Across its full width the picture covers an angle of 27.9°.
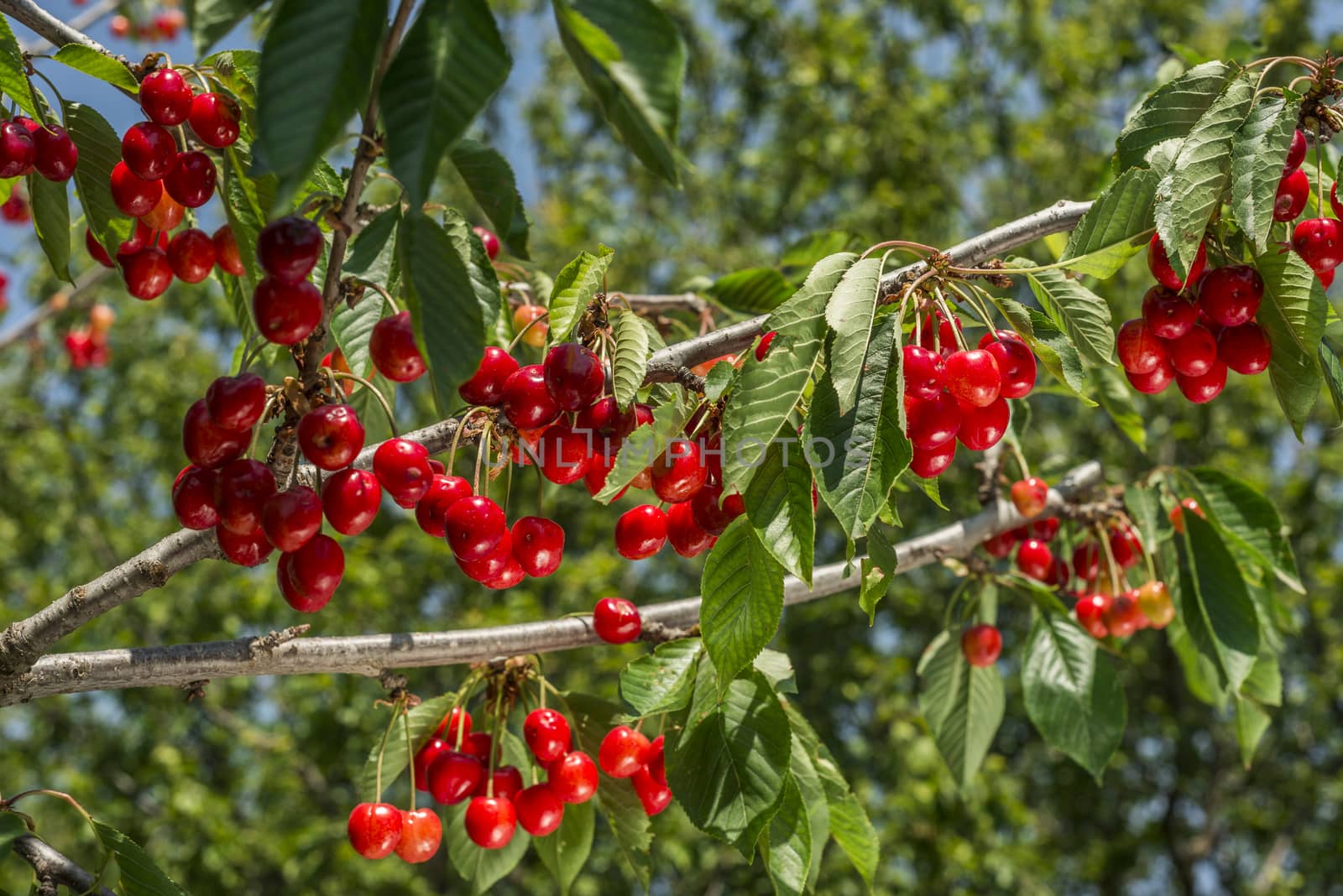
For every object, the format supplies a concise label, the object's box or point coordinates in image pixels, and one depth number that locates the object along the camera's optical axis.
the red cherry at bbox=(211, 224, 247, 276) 1.11
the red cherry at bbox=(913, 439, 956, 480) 1.02
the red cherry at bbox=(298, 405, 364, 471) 0.98
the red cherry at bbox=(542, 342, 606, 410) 1.02
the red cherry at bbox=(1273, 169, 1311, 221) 1.10
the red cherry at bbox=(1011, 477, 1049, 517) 1.37
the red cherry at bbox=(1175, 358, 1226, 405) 1.09
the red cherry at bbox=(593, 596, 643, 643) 1.17
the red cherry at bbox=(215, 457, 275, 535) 0.99
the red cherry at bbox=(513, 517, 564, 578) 1.09
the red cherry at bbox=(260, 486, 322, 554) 0.99
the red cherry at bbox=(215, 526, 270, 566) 1.00
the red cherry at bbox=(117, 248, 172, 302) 1.14
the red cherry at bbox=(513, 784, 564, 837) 1.20
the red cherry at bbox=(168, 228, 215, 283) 1.11
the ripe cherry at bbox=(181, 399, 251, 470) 0.99
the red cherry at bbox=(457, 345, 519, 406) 1.04
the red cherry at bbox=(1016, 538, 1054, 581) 1.46
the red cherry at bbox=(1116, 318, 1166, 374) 1.08
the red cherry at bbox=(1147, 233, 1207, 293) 1.06
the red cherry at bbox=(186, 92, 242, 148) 1.09
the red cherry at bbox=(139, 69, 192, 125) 1.08
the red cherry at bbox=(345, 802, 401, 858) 1.17
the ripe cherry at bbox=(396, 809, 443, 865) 1.20
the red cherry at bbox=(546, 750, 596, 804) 1.19
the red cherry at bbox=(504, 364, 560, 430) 1.03
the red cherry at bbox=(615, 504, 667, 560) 1.09
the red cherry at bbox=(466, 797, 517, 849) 1.19
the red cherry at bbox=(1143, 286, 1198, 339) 1.07
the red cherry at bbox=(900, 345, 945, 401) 1.01
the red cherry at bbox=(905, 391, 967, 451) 1.02
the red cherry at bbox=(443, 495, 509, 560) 1.05
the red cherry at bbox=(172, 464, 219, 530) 1.00
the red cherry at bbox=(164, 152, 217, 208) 1.09
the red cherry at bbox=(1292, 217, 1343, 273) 1.06
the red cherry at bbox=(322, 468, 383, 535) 1.01
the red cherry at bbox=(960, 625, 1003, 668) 1.41
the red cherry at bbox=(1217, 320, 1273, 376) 1.07
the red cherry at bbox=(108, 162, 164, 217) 1.09
